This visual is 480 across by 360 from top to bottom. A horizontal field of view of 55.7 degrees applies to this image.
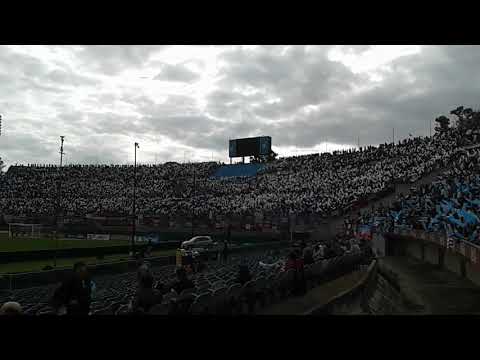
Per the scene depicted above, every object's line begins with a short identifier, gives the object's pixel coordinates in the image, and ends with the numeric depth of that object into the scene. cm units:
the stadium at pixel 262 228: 1104
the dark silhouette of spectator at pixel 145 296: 747
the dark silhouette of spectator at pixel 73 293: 692
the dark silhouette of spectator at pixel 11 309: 542
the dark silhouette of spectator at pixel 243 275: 1002
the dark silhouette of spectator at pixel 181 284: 831
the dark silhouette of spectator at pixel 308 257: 1398
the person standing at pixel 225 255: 2502
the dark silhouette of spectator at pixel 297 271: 1137
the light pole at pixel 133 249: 2719
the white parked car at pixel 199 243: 3294
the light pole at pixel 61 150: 3431
